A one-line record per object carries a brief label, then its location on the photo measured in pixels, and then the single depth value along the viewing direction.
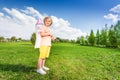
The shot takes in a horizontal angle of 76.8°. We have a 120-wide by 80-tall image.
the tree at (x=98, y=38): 28.53
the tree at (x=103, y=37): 25.69
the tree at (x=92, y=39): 29.65
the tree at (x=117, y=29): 23.91
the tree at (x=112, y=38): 23.48
